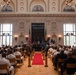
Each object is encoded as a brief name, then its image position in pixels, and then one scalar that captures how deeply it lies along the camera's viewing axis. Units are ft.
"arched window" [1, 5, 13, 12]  70.88
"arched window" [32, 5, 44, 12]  71.21
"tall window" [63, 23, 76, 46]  70.67
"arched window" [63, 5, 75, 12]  71.07
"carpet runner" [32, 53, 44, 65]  31.44
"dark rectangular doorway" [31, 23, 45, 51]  69.41
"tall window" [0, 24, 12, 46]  70.73
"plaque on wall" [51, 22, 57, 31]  69.93
